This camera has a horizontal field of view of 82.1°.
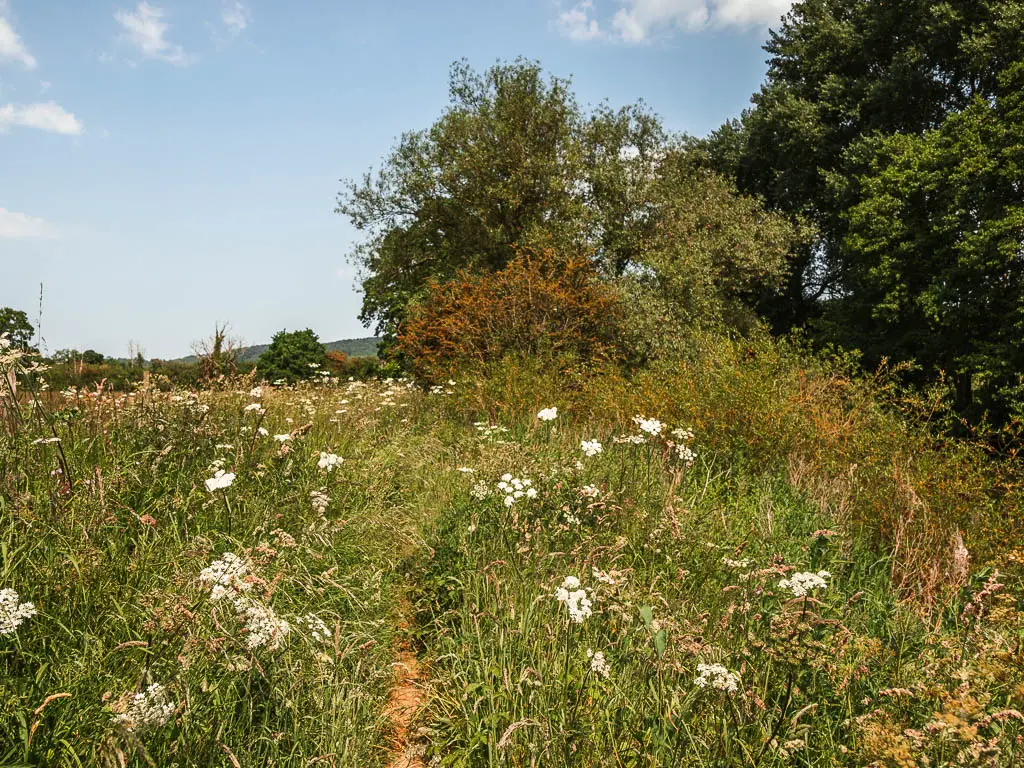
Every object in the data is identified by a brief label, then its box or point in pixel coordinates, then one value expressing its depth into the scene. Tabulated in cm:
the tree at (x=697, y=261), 1375
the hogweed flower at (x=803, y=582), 235
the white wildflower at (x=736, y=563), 322
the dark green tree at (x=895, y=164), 1405
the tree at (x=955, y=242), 1344
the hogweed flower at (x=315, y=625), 245
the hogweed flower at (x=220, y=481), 295
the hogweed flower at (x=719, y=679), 199
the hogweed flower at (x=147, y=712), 166
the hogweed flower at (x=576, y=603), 225
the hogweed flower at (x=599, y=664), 213
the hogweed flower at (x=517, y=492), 392
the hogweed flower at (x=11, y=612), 188
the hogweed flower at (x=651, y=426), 492
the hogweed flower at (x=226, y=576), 201
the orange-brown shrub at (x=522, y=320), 1171
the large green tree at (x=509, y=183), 1684
